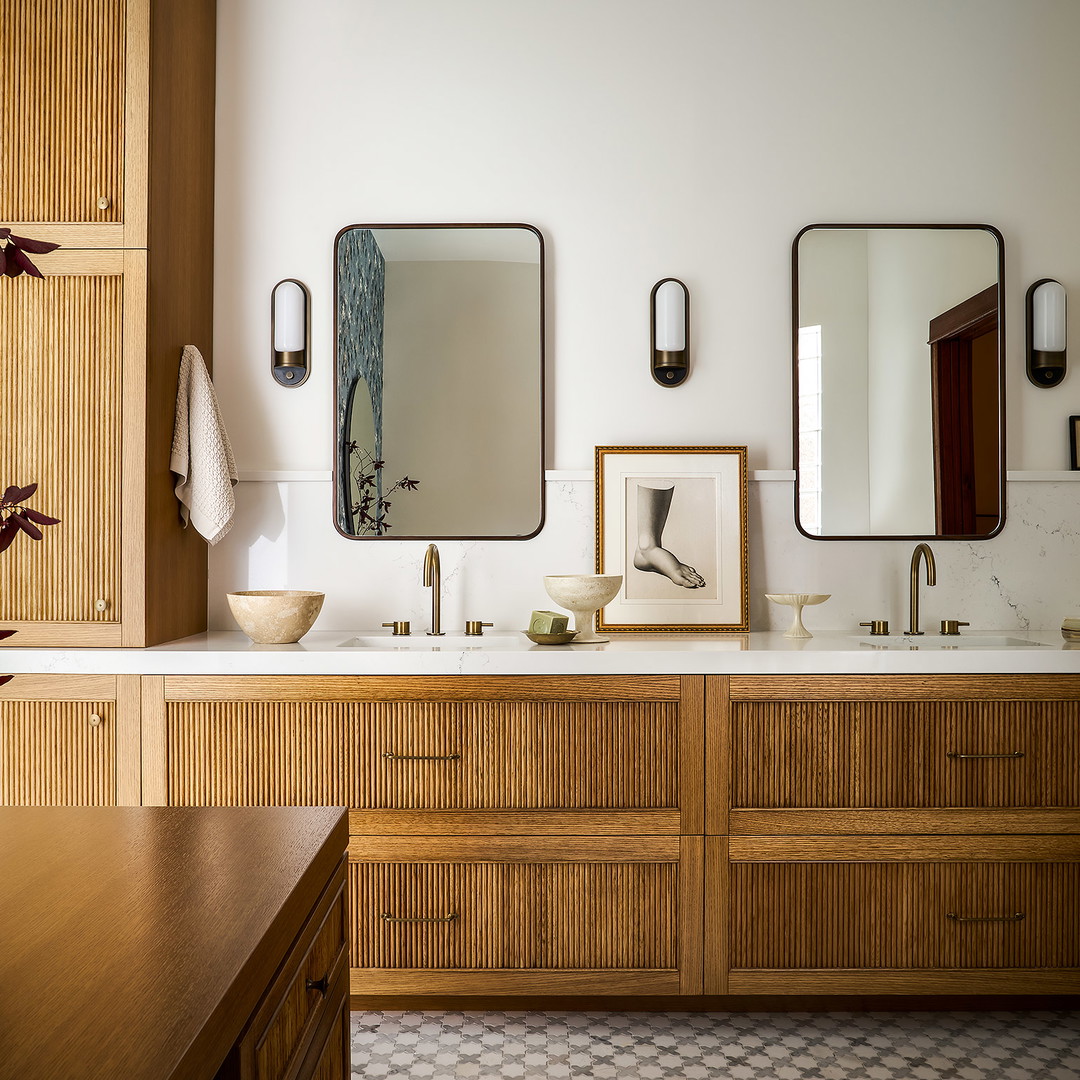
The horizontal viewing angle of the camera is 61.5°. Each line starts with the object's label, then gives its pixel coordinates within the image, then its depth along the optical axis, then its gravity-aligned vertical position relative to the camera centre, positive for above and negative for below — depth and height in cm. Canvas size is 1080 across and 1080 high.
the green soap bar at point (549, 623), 231 -23
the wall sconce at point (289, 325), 264 +61
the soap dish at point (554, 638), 231 -26
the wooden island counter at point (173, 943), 57 -32
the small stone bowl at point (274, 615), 227 -20
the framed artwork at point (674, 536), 260 +0
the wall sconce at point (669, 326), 262 +60
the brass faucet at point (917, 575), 252 -11
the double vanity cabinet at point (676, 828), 210 -68
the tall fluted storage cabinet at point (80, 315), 220 +53
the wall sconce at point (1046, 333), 262 +59
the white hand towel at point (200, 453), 238 +21
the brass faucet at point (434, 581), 252 -13
